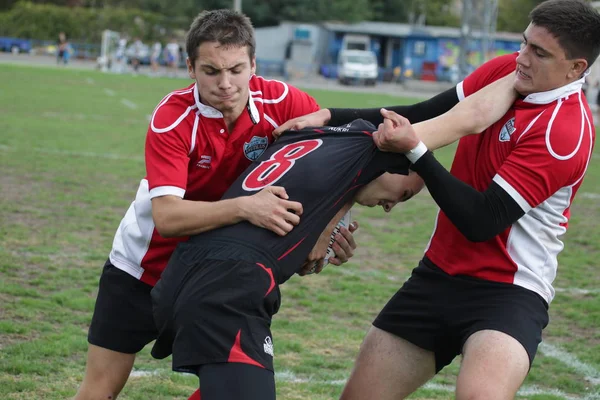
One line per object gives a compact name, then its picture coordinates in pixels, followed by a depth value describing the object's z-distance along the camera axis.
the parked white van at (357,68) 49.09
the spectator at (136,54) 45.34
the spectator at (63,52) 46.31
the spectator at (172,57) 44.70
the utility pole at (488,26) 28.41
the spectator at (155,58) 43.75
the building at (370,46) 56.34
